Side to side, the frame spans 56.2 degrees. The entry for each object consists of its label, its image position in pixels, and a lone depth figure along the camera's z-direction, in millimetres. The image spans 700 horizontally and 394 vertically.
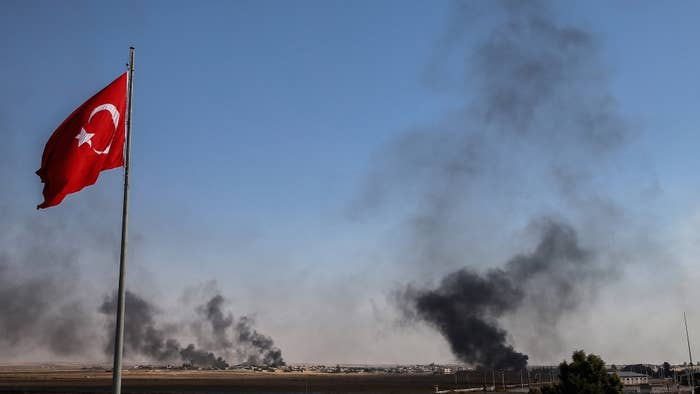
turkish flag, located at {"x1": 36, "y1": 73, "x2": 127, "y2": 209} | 19564
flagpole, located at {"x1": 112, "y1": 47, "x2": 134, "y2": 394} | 18312
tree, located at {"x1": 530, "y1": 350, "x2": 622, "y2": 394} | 40500
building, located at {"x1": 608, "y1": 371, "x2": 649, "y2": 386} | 161875
